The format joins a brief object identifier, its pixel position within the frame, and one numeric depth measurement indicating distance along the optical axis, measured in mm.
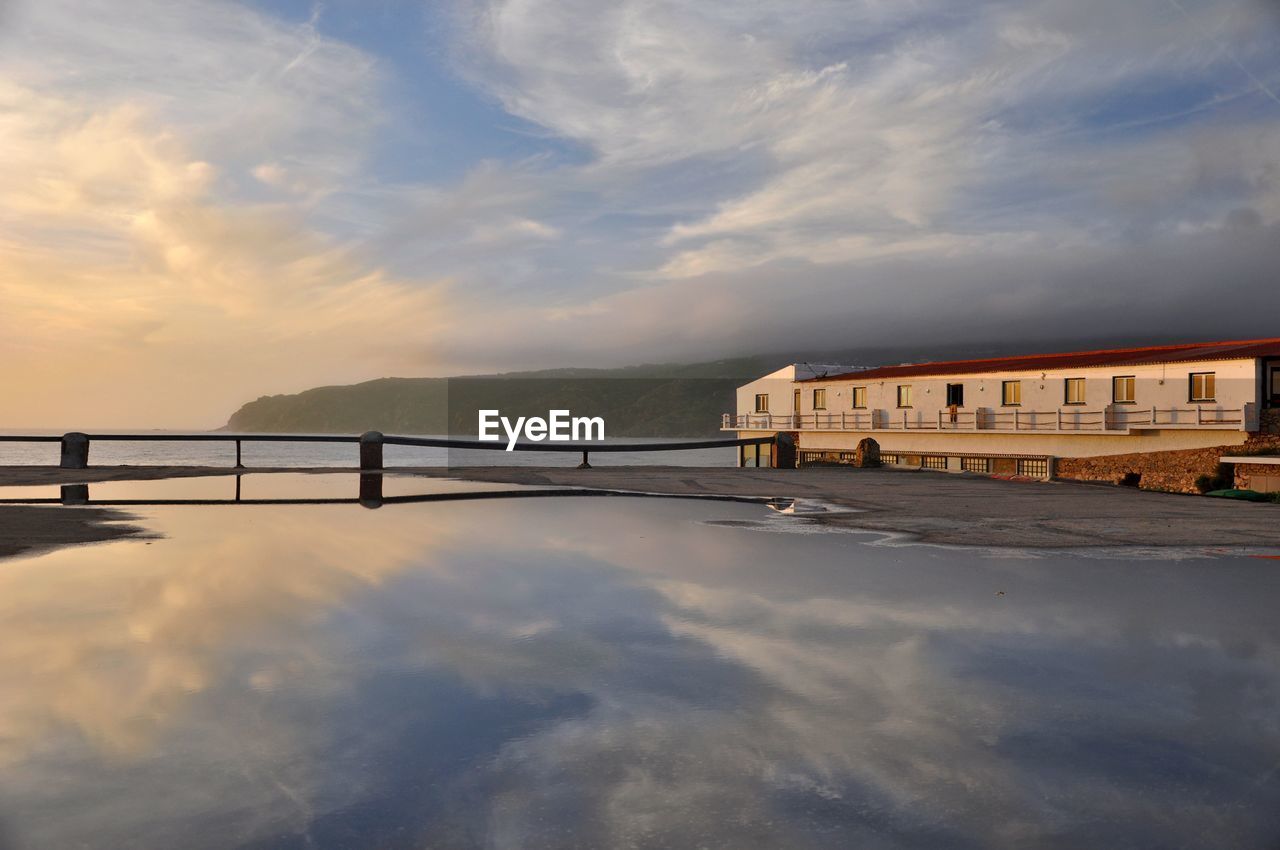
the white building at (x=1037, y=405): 41031
